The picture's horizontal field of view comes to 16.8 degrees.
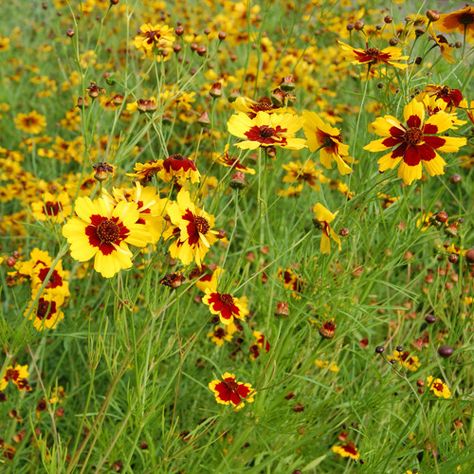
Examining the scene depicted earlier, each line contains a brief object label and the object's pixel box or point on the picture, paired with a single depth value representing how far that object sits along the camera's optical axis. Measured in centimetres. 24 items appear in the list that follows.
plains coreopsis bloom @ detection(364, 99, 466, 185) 72
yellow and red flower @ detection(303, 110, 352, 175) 75
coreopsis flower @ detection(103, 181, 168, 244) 71
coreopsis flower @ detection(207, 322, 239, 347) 88
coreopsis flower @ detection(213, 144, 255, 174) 75
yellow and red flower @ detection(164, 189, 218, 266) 70
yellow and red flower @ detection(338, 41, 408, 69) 79
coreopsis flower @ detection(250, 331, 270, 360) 86
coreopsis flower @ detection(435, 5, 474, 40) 80
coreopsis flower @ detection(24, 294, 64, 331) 78
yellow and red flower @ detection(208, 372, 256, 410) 77
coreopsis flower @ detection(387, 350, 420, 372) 84
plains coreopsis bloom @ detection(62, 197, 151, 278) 69
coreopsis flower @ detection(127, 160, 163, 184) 74
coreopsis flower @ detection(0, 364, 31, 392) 83
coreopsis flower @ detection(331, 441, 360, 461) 82
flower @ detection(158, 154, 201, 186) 73
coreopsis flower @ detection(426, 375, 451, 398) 80
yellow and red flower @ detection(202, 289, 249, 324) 75
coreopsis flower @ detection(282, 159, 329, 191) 97
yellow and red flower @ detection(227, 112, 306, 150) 72
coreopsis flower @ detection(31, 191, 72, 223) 91
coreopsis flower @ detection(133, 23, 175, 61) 83
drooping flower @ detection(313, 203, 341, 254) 75
